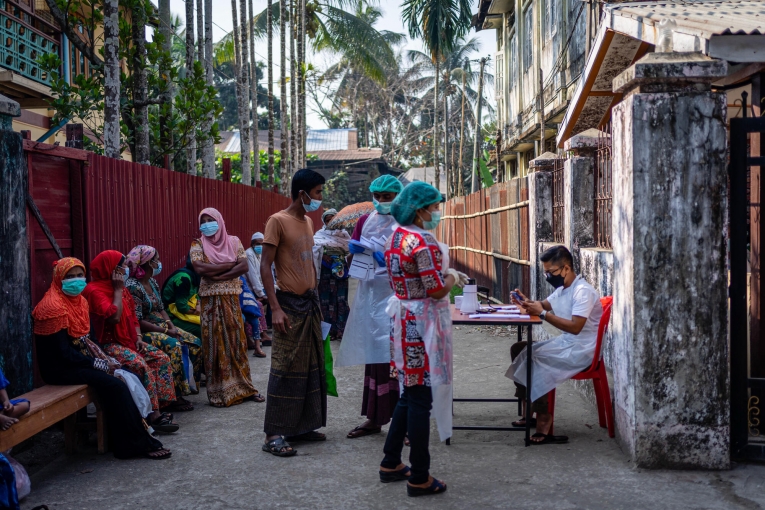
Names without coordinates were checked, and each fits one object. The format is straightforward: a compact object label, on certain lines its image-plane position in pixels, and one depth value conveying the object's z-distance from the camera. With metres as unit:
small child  4.04
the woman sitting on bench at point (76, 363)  5.02
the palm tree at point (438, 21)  26.12
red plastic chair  5.27
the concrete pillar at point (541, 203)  9.23
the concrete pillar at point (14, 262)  5.05
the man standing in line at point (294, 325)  5.29
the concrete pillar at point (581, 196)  7.43
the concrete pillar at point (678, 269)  4.51
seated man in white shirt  5.24
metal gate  4.58
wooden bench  4.21
